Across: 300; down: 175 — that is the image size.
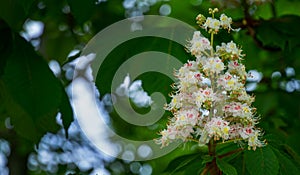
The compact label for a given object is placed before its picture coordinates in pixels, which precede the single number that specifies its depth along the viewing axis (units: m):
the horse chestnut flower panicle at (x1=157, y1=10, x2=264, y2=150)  1.86
